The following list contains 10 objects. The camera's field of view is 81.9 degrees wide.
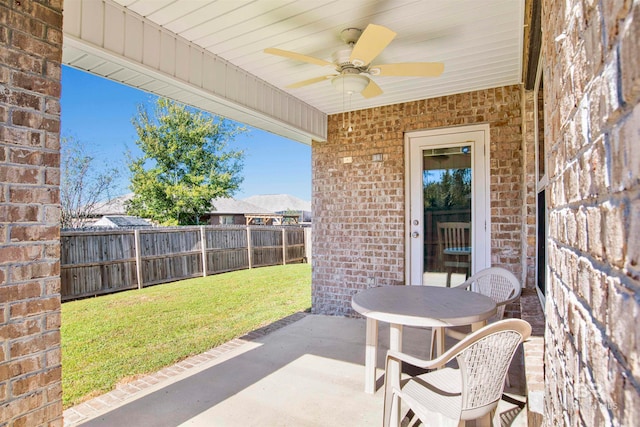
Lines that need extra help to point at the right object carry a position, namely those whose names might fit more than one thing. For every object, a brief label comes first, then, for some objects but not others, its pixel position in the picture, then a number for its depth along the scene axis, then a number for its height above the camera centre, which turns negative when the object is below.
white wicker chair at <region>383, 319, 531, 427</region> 1.63 -0.71
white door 4.31 +0.20
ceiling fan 2.59 +1.21
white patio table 2.32 -0.60
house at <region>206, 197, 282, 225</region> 21.20 +0.39
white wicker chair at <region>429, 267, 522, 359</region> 3.03 -0.60
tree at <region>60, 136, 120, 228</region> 10.61 +1.16
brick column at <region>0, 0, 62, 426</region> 1.61 +0.04
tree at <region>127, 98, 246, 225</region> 14.95 +2.22
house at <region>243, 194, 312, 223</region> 33.25 +1.76
